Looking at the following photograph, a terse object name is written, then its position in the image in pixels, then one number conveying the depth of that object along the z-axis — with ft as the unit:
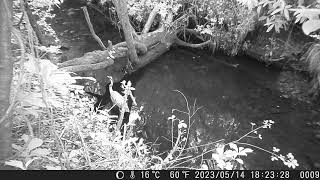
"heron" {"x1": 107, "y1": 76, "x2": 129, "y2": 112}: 23.41
